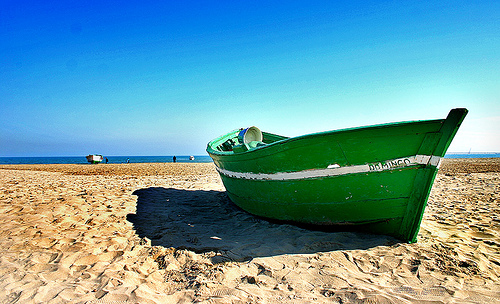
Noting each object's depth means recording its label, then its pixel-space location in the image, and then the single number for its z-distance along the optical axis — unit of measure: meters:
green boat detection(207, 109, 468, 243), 3.05
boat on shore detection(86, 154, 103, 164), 33.34
